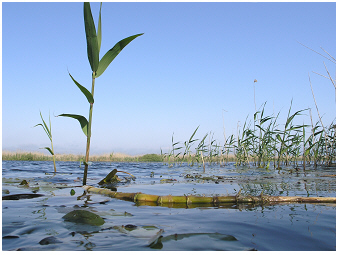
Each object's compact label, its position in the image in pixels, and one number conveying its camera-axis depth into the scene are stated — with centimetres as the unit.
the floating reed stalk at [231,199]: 214
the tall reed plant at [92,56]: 294
